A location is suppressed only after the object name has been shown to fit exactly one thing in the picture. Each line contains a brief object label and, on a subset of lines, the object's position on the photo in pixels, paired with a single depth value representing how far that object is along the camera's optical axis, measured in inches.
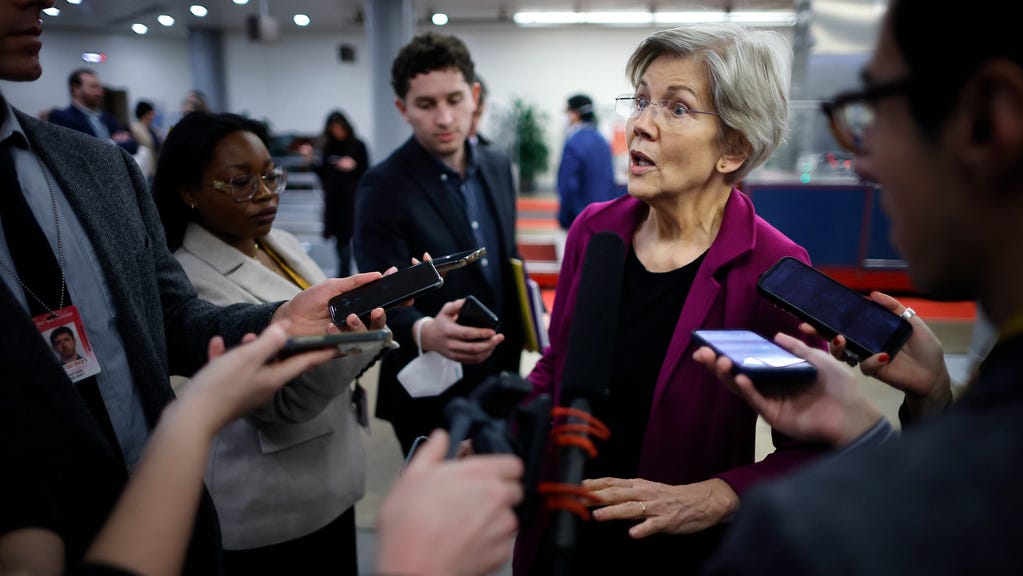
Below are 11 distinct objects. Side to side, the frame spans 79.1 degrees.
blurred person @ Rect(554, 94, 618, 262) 222.2
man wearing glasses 18.0
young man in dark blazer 87.5
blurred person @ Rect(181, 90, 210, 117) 308.3
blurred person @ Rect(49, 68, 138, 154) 221.8
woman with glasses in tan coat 59.2
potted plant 537.0
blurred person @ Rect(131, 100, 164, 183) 332.8
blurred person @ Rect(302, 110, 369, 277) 248.4
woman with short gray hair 49.5
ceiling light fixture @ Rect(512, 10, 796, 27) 445.1
